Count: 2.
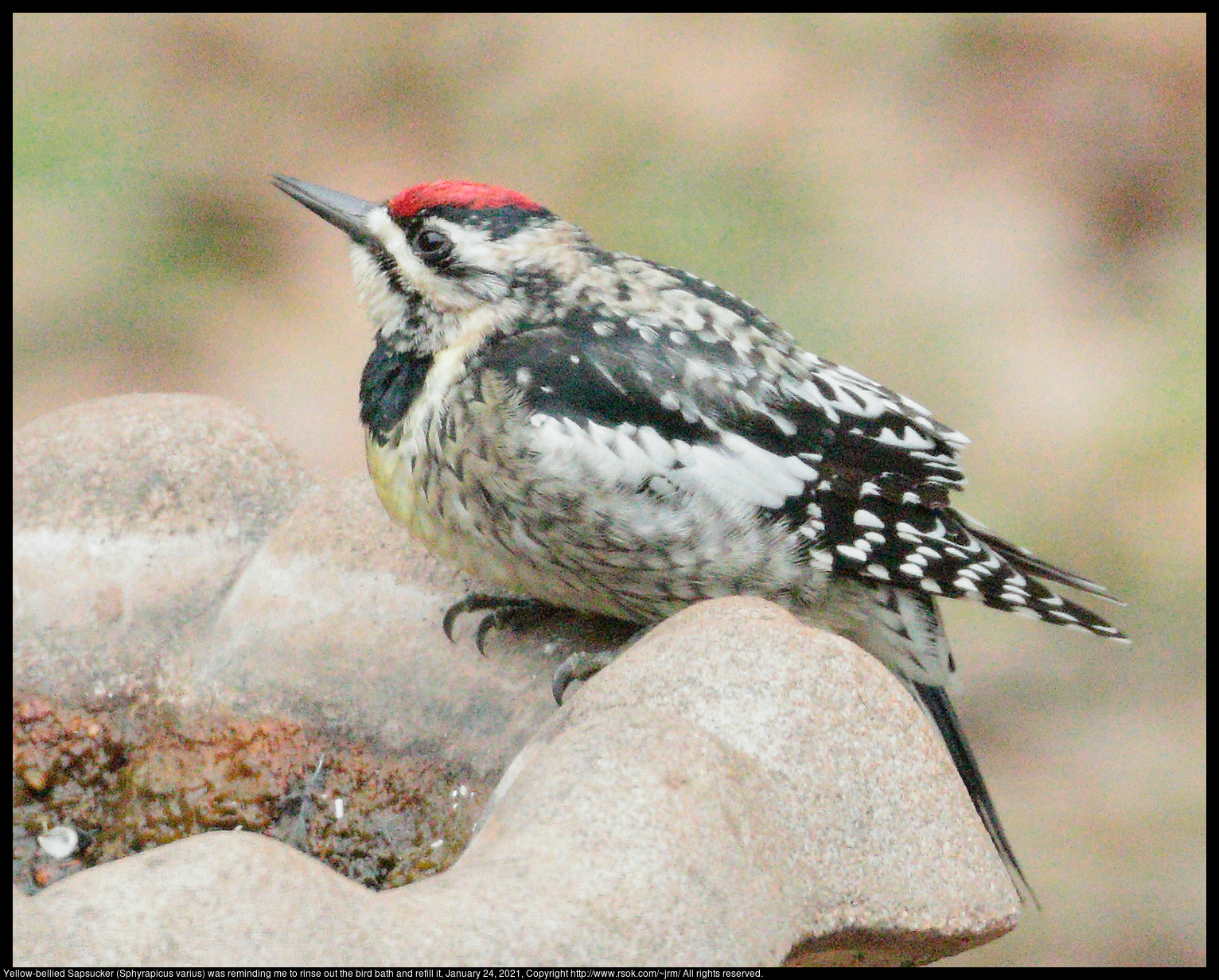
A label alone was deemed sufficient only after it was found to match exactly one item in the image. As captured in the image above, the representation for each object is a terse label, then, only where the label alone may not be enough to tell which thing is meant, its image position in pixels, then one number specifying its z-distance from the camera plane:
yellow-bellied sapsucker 4.87
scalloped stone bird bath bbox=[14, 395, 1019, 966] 4.77
